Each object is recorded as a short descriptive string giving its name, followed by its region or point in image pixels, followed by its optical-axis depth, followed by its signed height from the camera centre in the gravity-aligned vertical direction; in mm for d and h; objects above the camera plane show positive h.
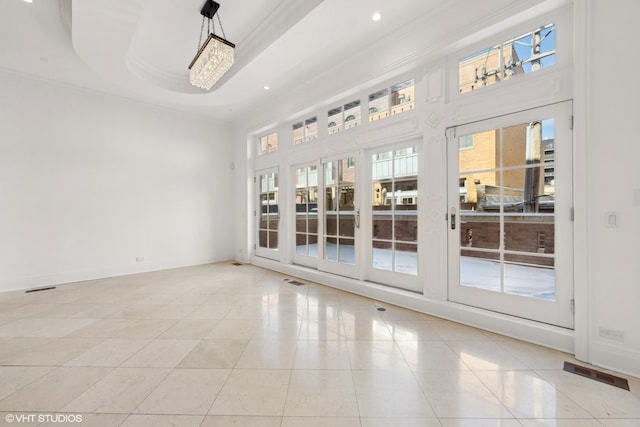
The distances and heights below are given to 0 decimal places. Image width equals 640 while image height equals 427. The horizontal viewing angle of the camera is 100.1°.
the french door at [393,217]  3480 -74
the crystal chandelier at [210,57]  2926 +1776
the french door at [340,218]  4109 -99
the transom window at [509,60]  2471 +1517
